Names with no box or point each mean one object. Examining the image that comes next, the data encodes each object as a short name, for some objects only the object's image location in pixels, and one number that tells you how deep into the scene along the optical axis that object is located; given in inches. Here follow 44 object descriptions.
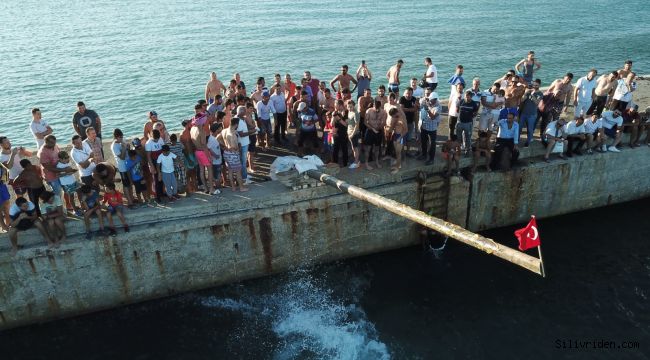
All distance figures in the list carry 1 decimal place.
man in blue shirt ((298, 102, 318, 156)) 540.4
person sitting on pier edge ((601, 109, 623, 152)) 577.7
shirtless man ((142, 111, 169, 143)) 468.1
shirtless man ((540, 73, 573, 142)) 586.2
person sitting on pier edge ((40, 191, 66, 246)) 423.5
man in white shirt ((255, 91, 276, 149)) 563.5
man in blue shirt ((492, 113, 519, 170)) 521.0
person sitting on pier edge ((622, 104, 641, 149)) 594.3
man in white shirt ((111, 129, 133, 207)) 438.0
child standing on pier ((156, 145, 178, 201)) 445.1
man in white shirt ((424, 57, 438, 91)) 665.0
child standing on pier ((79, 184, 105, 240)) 424.9
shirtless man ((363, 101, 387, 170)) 502.9
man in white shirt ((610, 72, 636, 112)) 629.9
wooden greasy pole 288.2
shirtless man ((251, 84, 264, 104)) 584.1
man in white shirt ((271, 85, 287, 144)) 576.1
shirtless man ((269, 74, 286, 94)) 583.8
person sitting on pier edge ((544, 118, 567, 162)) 561.0
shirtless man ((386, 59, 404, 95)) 655.1
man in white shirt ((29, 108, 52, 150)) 477.4
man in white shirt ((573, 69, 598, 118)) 612.7
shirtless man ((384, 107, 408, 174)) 498.9
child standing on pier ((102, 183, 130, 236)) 433.7
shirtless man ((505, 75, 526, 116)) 571.2
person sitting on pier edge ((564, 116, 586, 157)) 560.4
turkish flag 311.3
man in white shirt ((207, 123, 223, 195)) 463.0
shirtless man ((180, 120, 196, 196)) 461.7
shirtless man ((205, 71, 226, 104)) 617.3
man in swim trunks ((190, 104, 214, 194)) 455.5
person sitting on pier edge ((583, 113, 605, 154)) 567.5
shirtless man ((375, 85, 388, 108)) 532.0
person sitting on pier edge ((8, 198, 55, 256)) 414.6
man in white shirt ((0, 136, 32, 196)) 429.2
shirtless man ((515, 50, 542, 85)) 691.4
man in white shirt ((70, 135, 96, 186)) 428.4
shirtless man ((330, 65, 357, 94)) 654.5
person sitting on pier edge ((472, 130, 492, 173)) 525.7
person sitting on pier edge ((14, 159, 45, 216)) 427.5
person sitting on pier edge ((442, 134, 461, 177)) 518.3
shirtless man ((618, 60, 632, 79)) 651.0
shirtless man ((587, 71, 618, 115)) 629.9
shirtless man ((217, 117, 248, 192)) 461.7
